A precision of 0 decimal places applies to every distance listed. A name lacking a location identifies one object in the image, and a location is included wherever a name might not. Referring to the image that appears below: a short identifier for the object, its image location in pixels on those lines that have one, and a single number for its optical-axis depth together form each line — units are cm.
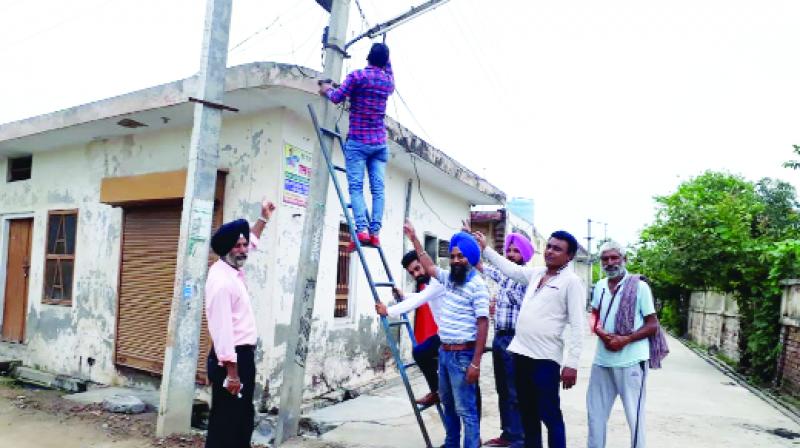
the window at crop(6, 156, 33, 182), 830
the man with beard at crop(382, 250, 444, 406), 445
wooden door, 812
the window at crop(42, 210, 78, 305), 741
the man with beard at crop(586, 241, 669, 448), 368
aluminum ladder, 424
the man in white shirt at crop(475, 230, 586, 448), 343
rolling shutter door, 624
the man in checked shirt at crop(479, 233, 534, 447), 428
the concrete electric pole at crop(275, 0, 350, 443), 464
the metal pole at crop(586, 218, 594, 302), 3552
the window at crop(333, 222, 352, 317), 678
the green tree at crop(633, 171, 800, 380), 913
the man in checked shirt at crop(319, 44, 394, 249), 435
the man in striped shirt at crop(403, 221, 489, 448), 376
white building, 555
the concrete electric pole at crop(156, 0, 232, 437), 460
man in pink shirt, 304
